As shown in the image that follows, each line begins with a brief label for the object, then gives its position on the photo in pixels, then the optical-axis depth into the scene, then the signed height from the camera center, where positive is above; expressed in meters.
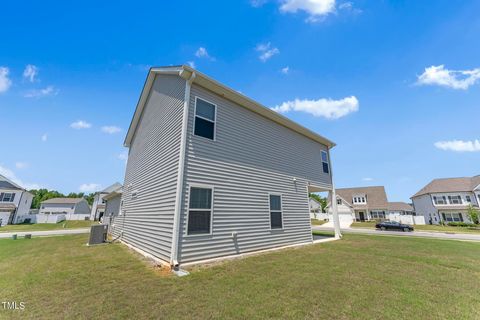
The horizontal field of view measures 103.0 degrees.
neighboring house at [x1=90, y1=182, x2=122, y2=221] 36.17 +0.92
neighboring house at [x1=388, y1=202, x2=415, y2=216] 37.53 +0.47
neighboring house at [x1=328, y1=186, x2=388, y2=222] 36.19 +1.25
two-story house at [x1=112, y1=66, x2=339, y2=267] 5.73 +1.24
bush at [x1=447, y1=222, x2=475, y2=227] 26.74 -1.78
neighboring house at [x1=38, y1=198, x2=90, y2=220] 40.66 +0.51
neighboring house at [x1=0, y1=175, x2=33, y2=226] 26.08 +1.10
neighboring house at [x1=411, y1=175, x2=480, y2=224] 29.23 +1.99
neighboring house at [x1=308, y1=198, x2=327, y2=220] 51.06 +1.12
